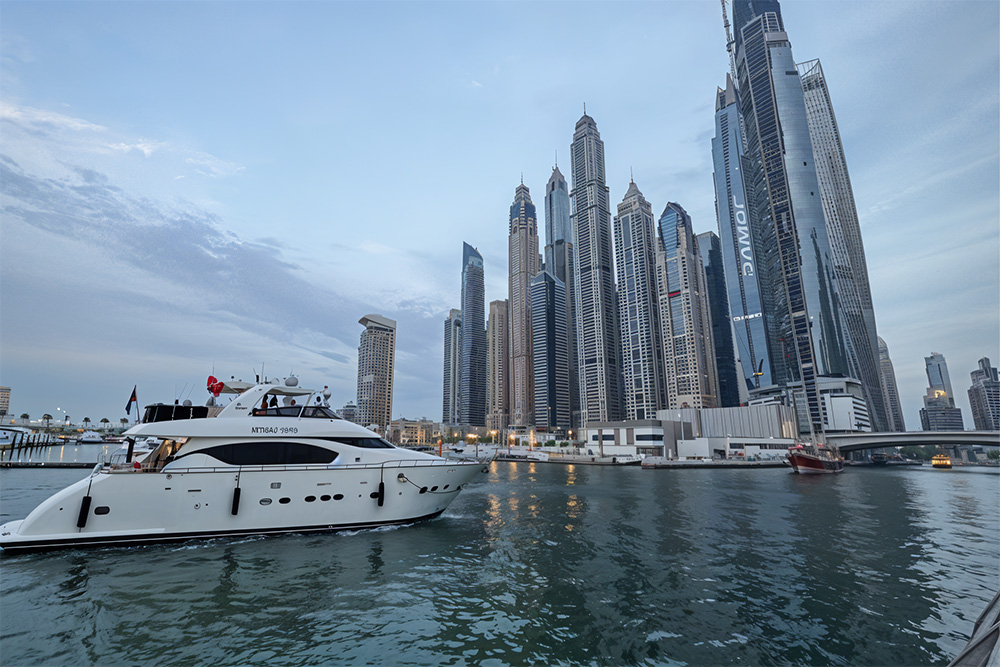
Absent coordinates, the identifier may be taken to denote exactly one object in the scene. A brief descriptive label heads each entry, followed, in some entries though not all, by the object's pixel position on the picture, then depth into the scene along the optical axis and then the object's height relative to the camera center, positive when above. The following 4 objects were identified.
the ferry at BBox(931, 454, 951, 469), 91.12 -9.55
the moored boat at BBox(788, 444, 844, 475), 66.50 -6.92
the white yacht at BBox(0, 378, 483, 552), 14.72 -2.01
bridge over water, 78.00 -4.17
